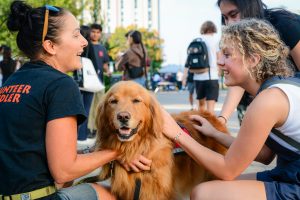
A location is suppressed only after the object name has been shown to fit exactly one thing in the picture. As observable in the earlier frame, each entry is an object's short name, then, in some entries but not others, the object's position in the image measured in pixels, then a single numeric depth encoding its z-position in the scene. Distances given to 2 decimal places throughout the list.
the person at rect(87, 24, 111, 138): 7.44
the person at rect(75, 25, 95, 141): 6.89
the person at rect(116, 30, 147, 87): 8.60
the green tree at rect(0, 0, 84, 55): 15.96
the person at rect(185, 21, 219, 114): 7.78
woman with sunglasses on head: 2.16
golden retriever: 2.95
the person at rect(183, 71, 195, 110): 10.55
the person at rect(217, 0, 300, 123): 2.91
